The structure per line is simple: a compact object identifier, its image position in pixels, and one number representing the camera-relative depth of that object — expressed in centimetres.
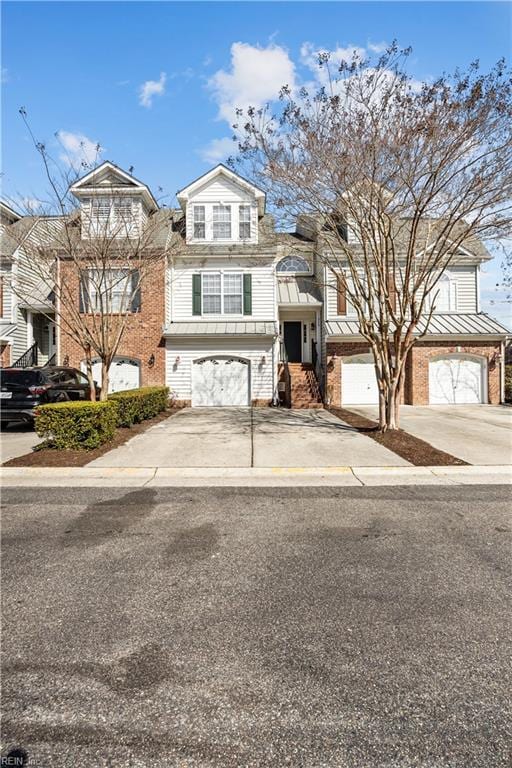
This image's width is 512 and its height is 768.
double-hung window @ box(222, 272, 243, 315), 1803
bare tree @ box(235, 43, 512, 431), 851
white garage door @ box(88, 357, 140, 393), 1777
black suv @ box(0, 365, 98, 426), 1096
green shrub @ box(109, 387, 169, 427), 1124
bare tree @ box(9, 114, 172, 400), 1086
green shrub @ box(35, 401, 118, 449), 875
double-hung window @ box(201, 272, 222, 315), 1808
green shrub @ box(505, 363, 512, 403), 1889
